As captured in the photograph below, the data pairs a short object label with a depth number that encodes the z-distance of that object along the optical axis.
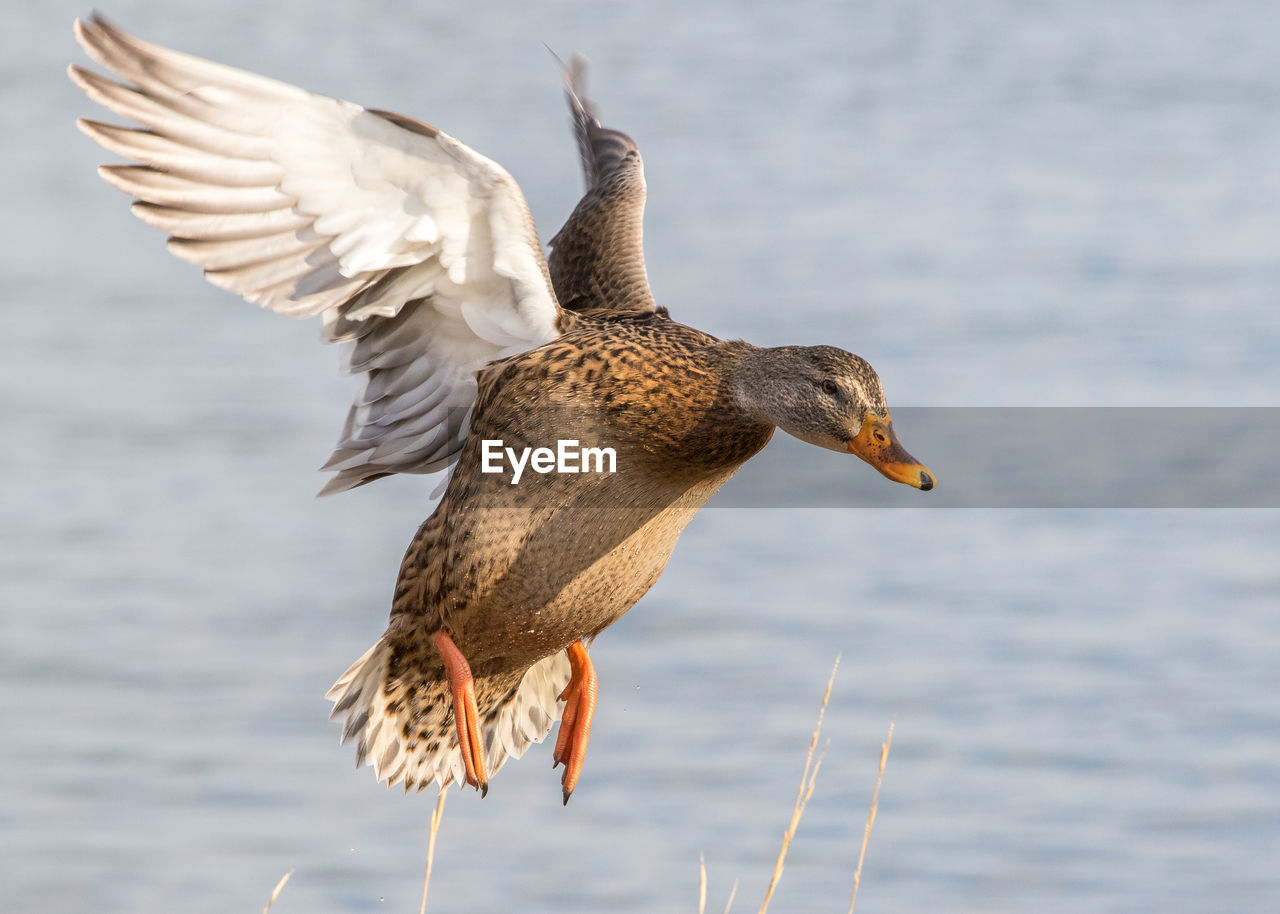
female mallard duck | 8.74
